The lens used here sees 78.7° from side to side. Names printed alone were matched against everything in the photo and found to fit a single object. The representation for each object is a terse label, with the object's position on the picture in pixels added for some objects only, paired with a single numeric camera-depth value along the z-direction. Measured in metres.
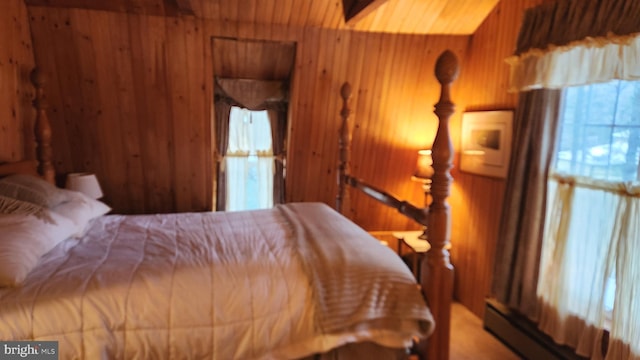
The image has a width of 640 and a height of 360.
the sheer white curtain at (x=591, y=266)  1.94
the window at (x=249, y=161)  3.89
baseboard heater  2.37
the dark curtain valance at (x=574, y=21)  1.91
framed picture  2.82
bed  1.38
